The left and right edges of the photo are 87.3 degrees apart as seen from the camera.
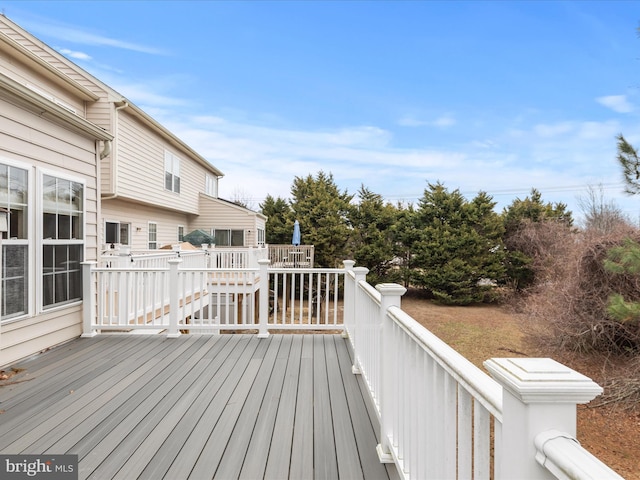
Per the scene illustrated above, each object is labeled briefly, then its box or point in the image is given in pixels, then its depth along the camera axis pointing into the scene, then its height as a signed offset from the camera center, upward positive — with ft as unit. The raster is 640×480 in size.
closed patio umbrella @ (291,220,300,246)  48.19 +0.78
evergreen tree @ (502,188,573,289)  44.80 +1.26
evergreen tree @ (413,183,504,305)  43.83 -0.93
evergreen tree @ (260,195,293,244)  59.36 +3.68
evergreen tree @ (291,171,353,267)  51.88 +2.67
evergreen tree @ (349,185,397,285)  47.85 +0.60
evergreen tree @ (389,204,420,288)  47.21 -0.14
